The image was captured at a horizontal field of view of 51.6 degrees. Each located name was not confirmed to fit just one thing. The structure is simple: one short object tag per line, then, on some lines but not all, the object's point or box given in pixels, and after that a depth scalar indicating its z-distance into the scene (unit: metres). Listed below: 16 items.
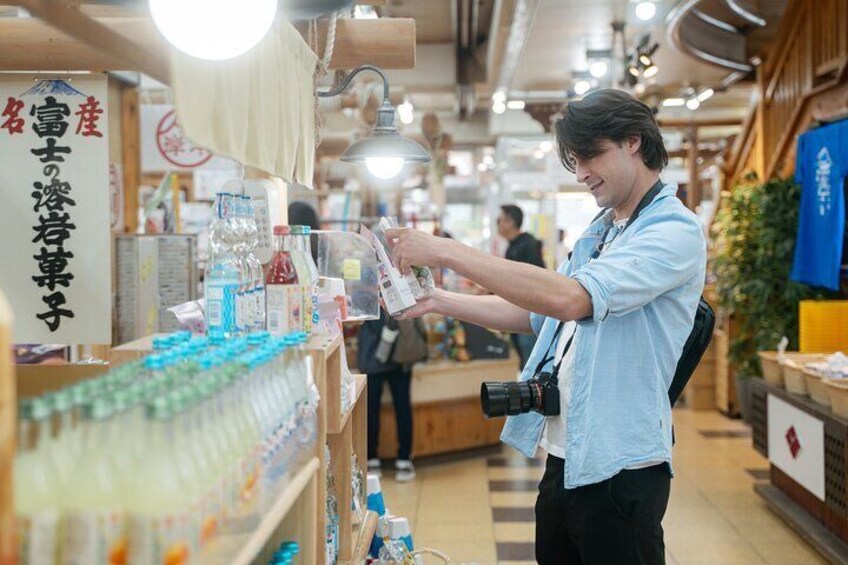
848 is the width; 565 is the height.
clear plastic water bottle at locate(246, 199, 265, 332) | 1.99
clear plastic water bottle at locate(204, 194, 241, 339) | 1.91
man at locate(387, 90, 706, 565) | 2.13
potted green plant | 7.02
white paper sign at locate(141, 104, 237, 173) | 5.89
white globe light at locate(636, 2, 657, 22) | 6.53
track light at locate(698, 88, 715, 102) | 10.21
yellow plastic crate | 5.70
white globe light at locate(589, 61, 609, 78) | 8.66
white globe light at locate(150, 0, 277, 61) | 1.38
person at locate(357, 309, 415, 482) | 6.00
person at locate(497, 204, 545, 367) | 6.97
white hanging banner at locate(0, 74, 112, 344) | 2.73
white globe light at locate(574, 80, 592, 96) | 9.20
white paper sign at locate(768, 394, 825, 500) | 4.66
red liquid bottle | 2.02
